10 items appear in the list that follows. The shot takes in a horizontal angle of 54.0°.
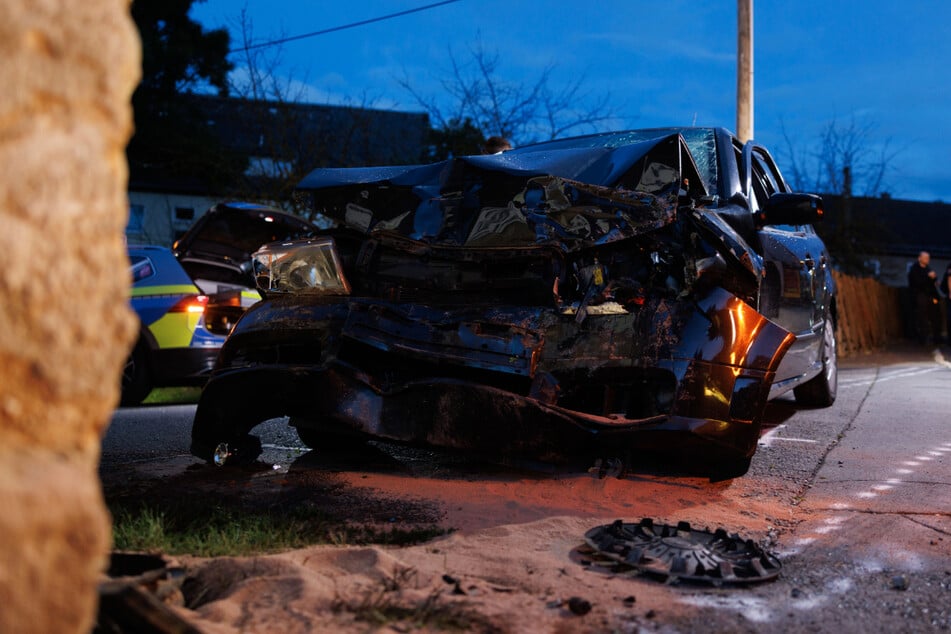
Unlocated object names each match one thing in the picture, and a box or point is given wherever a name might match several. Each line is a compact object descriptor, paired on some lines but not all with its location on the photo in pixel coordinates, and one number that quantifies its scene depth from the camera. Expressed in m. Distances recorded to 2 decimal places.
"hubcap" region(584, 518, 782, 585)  3.08
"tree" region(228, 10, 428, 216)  19.36
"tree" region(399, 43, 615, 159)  21.78
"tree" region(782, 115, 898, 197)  35.84
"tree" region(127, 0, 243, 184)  27.17
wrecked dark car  4.01
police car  8.02
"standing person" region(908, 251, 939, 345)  21.20
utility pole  13.04
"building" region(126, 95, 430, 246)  19.64
